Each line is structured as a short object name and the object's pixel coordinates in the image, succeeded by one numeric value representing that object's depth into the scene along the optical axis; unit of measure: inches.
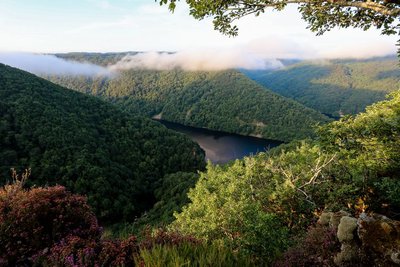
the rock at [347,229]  235.3
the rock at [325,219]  291.4
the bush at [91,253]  198.2
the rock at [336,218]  265.7
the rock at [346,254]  221.9
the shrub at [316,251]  235.3
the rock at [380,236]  214.7
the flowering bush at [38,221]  232.7
